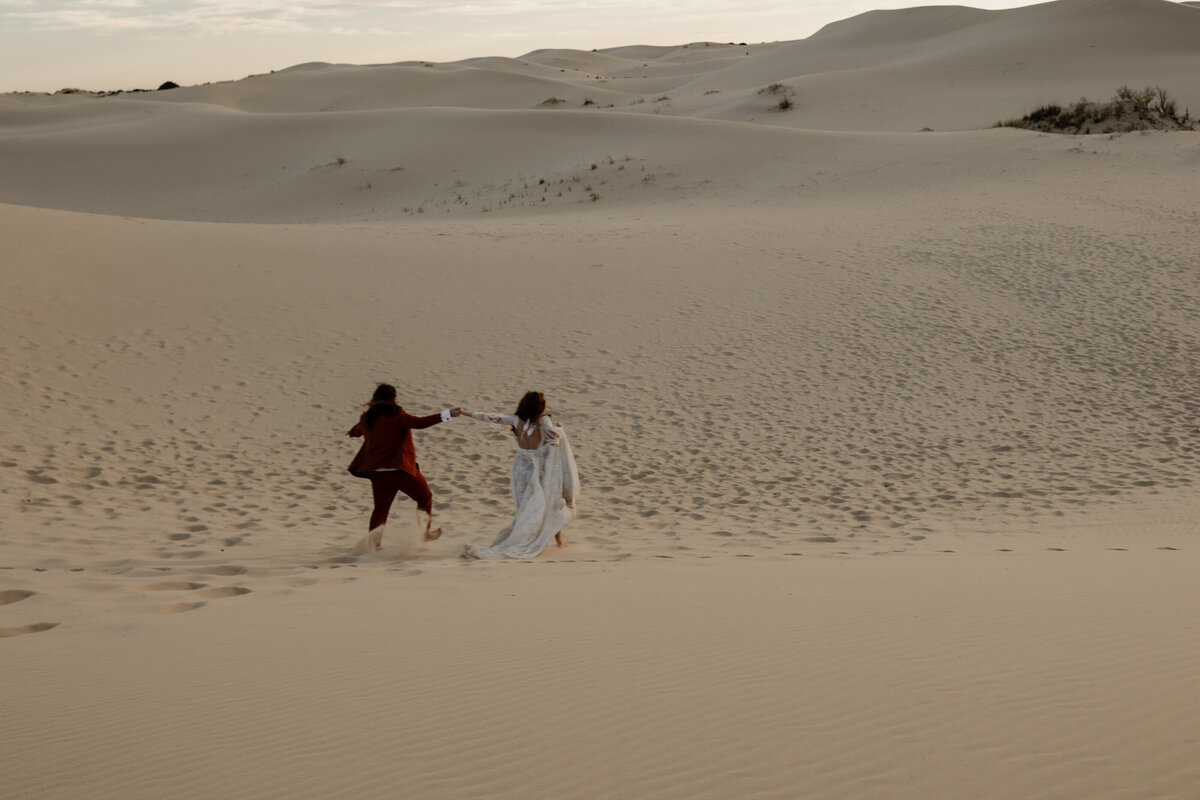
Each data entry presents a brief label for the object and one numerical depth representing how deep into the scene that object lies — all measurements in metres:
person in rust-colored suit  7.99
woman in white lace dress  8.02
